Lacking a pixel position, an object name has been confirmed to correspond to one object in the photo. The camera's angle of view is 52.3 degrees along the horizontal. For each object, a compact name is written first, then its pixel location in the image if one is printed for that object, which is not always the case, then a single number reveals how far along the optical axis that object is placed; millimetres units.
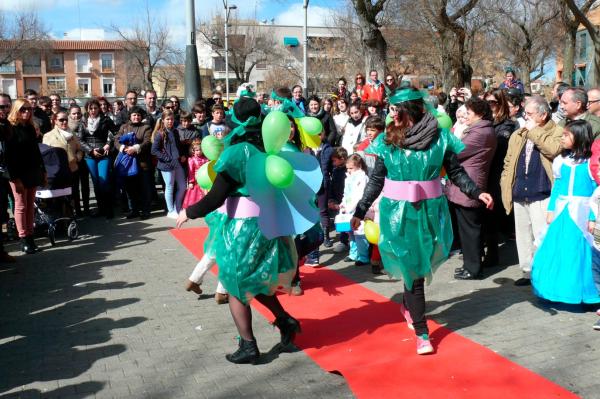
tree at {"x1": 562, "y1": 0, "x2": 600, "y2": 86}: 16703
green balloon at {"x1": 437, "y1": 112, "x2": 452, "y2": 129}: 5270
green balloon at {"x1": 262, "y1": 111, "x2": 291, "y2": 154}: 4160
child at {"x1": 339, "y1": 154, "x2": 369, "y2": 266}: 7252
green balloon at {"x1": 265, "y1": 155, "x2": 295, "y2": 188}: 4062
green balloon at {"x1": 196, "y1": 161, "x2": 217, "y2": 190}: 5133
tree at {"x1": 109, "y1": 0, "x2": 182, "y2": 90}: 53750
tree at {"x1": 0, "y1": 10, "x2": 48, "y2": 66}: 43562
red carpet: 4004
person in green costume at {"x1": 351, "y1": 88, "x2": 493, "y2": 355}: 4629
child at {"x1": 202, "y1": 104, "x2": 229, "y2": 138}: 9552
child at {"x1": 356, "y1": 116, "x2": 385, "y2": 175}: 7379
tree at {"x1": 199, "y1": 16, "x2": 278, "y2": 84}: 59859
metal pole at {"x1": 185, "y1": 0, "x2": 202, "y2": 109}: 12500
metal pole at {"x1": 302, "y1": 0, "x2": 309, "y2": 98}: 24747
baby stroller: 8789
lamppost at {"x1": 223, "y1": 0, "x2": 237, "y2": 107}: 37353
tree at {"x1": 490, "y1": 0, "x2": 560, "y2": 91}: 32178
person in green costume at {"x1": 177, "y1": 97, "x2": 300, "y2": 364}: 4207
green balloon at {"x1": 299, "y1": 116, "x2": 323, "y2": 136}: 5492
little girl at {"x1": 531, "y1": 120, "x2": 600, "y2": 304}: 5367
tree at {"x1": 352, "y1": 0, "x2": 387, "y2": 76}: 16297
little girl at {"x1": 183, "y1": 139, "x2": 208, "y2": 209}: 9594
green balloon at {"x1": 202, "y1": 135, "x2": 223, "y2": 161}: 4957
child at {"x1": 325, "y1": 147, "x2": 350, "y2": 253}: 8211
